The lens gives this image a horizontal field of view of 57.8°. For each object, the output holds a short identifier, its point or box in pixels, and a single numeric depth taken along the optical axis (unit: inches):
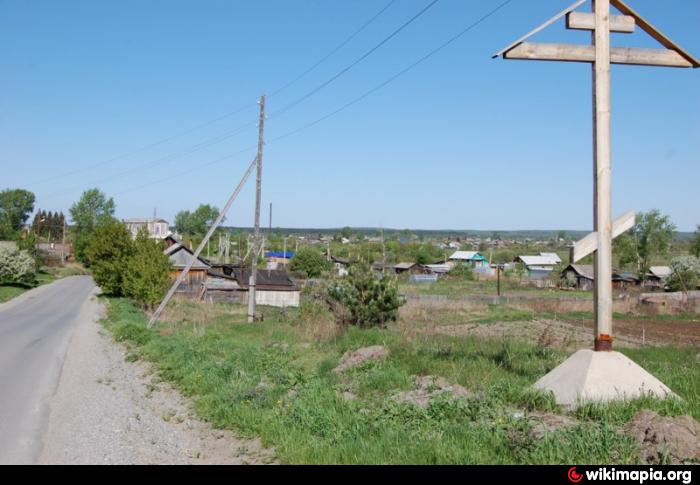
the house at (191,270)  2004.2
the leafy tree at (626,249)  3478.1
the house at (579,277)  3125.0
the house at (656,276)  3038.9
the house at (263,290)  1868.8
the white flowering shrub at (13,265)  2032.6
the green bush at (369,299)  751.7
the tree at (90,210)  4495.6
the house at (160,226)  4381.9
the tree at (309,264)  3245.6
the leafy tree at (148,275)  1152.8
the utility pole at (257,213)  1023.7
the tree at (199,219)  5940.0
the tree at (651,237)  3408.0
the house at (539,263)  4274.1
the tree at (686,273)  2561.5
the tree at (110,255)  1568.0
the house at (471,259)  4869.6
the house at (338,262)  3842.5
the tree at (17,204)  4786.9
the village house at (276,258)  3772.1
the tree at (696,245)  3048.7
